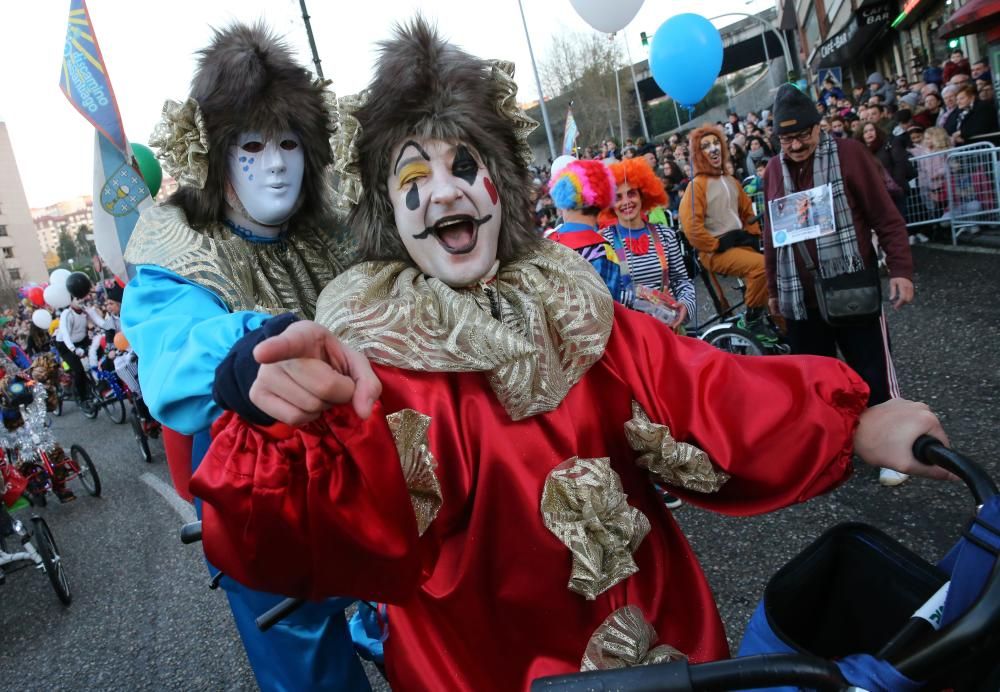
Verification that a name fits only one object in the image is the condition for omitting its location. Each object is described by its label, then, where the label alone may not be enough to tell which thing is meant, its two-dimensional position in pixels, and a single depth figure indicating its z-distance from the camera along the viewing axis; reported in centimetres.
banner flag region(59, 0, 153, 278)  249
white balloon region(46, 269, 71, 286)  1308
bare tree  3778
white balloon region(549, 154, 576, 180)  522
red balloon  1692
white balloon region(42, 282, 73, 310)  1319
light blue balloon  1054
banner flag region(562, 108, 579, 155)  763
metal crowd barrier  735
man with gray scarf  362
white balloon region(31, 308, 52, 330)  1306
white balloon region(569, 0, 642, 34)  875
